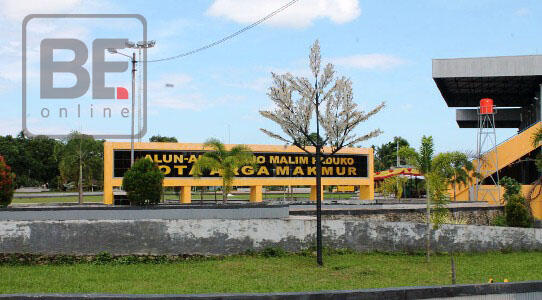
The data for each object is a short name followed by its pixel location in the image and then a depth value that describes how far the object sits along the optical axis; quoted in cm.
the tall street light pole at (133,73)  3356
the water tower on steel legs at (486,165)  3741
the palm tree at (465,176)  3550
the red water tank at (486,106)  3982
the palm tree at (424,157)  2038
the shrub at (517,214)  2877
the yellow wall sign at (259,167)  3659
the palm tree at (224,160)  3162
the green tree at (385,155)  10137
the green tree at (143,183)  2386
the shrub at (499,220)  2967
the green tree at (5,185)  2183
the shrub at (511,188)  3375
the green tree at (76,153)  3853
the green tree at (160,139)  11680
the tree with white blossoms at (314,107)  1750
